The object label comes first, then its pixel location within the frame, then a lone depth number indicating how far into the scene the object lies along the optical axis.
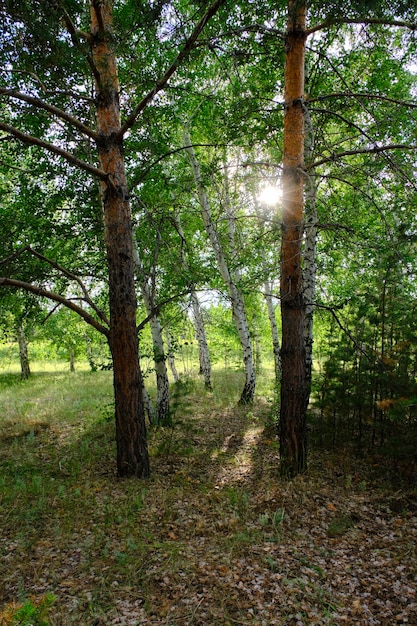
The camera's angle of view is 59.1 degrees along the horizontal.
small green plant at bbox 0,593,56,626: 1.86
